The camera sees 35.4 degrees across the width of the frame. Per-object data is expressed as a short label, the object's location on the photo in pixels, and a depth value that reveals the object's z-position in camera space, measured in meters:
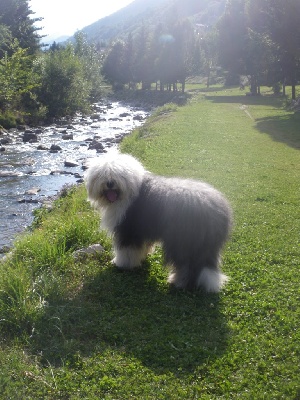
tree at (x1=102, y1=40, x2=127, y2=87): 82.88
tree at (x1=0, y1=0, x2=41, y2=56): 51.84
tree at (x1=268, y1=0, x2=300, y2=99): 30.44
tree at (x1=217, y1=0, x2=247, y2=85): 58.53
